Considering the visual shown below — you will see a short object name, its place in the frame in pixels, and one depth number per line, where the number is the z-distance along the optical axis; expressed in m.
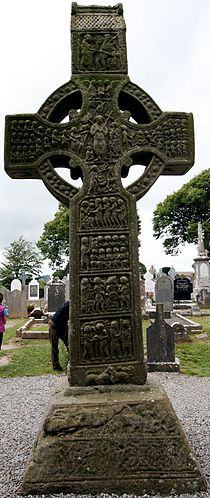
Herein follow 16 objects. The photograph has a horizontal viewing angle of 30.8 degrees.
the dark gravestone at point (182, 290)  22.92
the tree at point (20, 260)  54.72
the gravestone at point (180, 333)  11.50
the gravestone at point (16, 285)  25.83
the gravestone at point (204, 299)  23.09
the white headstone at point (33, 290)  29.66
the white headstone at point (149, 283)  28.16
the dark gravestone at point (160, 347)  8.48
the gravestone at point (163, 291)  16.56
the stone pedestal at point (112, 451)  2.62
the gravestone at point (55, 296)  17.52
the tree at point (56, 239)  50.97
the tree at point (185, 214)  42.69
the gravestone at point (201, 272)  26.79
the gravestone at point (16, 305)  22.12
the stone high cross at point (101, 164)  3.17
